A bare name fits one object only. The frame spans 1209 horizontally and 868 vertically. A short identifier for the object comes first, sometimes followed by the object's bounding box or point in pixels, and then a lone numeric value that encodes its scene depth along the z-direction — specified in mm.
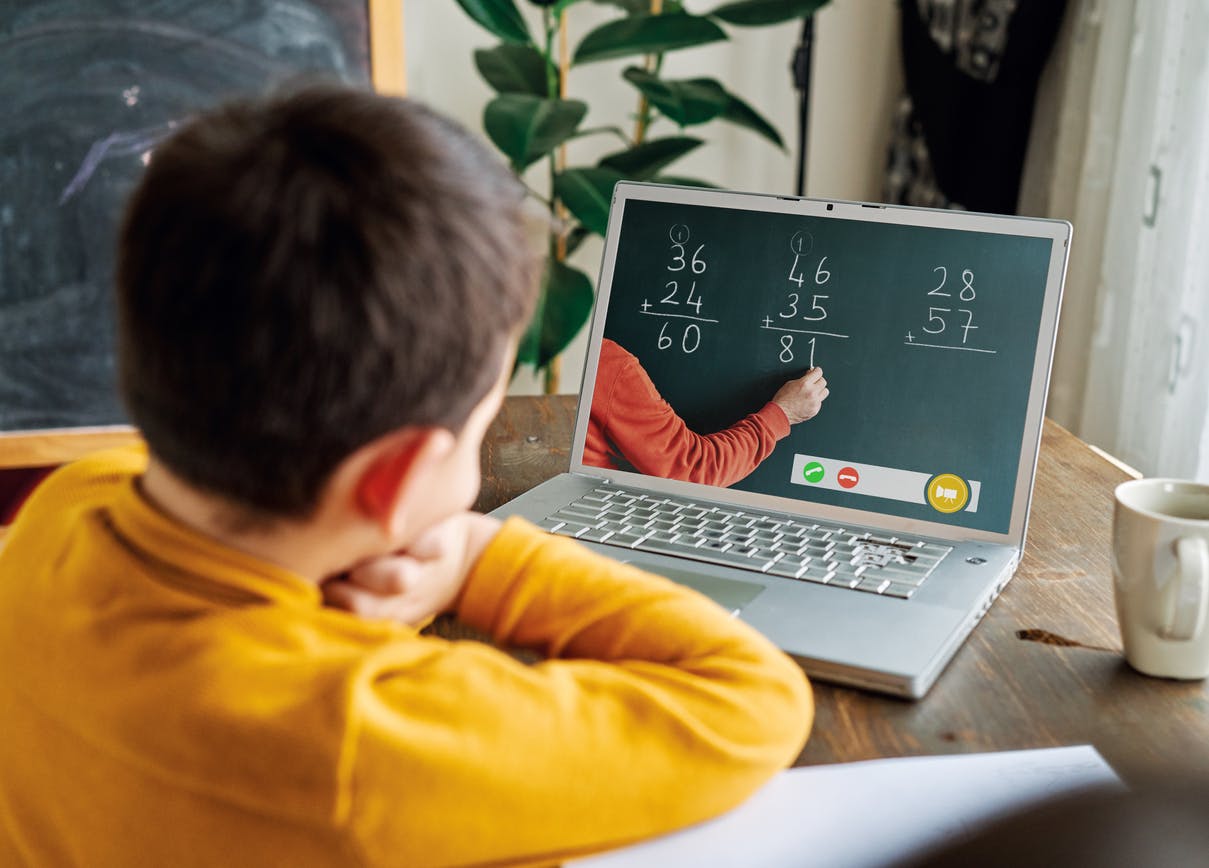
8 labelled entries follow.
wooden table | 630
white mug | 661
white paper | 529
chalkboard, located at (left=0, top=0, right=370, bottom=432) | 1543
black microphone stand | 2346
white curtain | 1807
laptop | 885
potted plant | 2051
